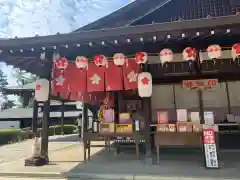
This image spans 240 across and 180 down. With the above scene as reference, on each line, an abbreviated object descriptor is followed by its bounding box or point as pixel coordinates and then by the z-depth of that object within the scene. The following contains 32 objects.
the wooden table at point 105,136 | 6.66
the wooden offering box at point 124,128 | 6.88
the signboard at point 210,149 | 5.65
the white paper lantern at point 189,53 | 5.97
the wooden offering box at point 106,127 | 6.98
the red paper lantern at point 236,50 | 5.68
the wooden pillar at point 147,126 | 6.41
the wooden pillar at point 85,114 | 11.68
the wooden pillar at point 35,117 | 7.64
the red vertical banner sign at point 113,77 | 6.73
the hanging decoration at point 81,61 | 6.57
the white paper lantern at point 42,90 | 6.91
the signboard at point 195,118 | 6.39
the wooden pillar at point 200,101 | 8.75
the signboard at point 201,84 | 8.45
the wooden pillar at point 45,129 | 6.89
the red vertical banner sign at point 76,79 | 6.95
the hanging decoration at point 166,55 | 6.05
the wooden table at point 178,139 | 6.23
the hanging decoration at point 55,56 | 6.77
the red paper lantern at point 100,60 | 6.37
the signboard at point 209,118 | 6.21
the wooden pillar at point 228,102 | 8.63
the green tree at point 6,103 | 52.75
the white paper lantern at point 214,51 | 5.74
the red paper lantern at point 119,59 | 6.35
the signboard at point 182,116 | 6.49
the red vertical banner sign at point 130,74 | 6.70
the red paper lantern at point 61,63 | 6.64
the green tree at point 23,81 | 42.91
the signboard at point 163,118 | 6.66
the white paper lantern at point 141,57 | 6.24
